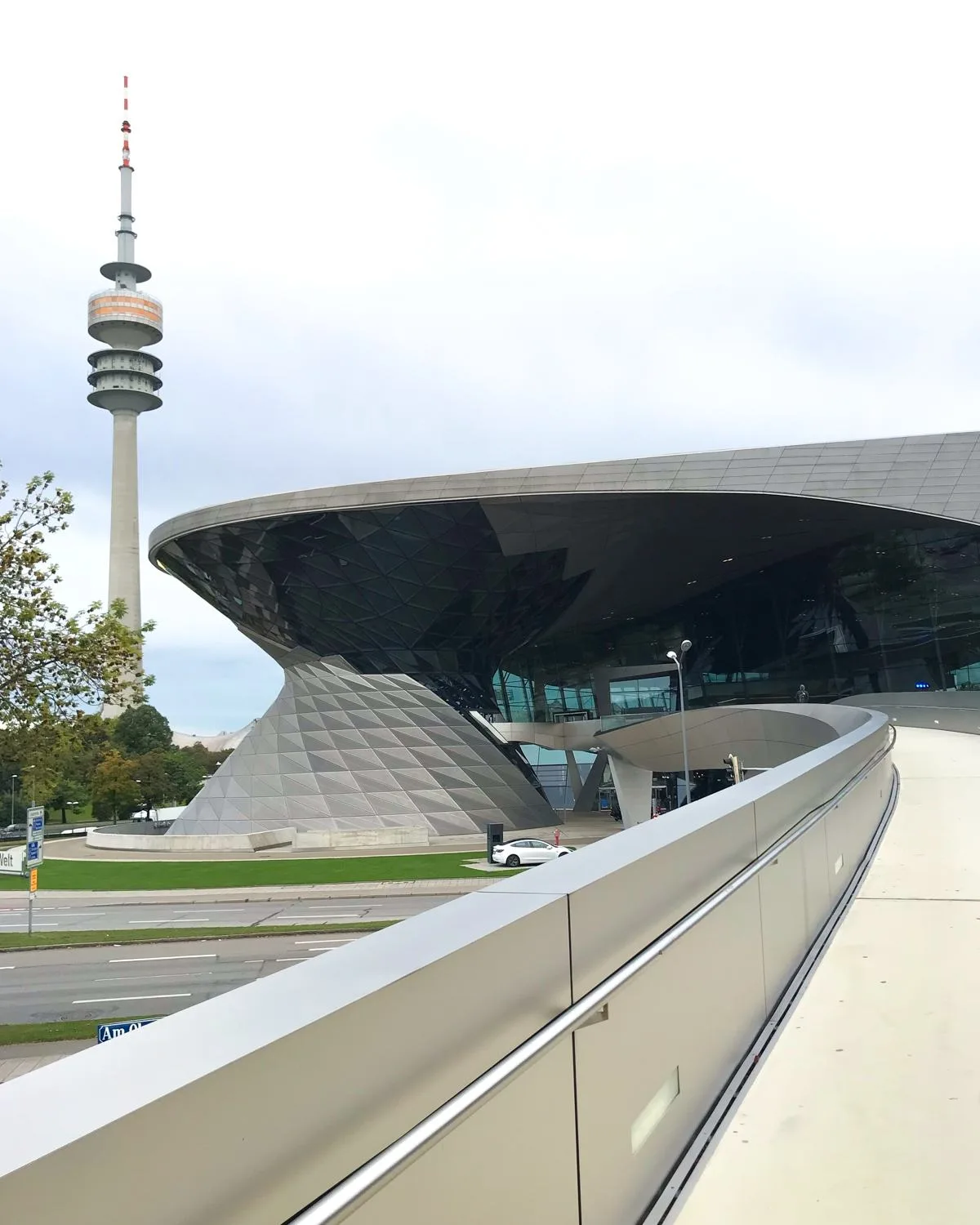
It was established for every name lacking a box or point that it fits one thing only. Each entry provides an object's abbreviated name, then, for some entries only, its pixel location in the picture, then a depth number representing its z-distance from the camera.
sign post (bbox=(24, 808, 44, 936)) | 23.55
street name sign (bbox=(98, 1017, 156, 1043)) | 12.23
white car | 31.81
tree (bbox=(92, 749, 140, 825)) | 74.06
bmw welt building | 33.81
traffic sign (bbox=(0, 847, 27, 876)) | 35.56
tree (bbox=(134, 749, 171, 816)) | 79.00
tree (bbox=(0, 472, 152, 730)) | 16.16
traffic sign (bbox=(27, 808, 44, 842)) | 23.52
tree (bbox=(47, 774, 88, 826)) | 82.19
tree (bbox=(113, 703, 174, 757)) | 88.75
